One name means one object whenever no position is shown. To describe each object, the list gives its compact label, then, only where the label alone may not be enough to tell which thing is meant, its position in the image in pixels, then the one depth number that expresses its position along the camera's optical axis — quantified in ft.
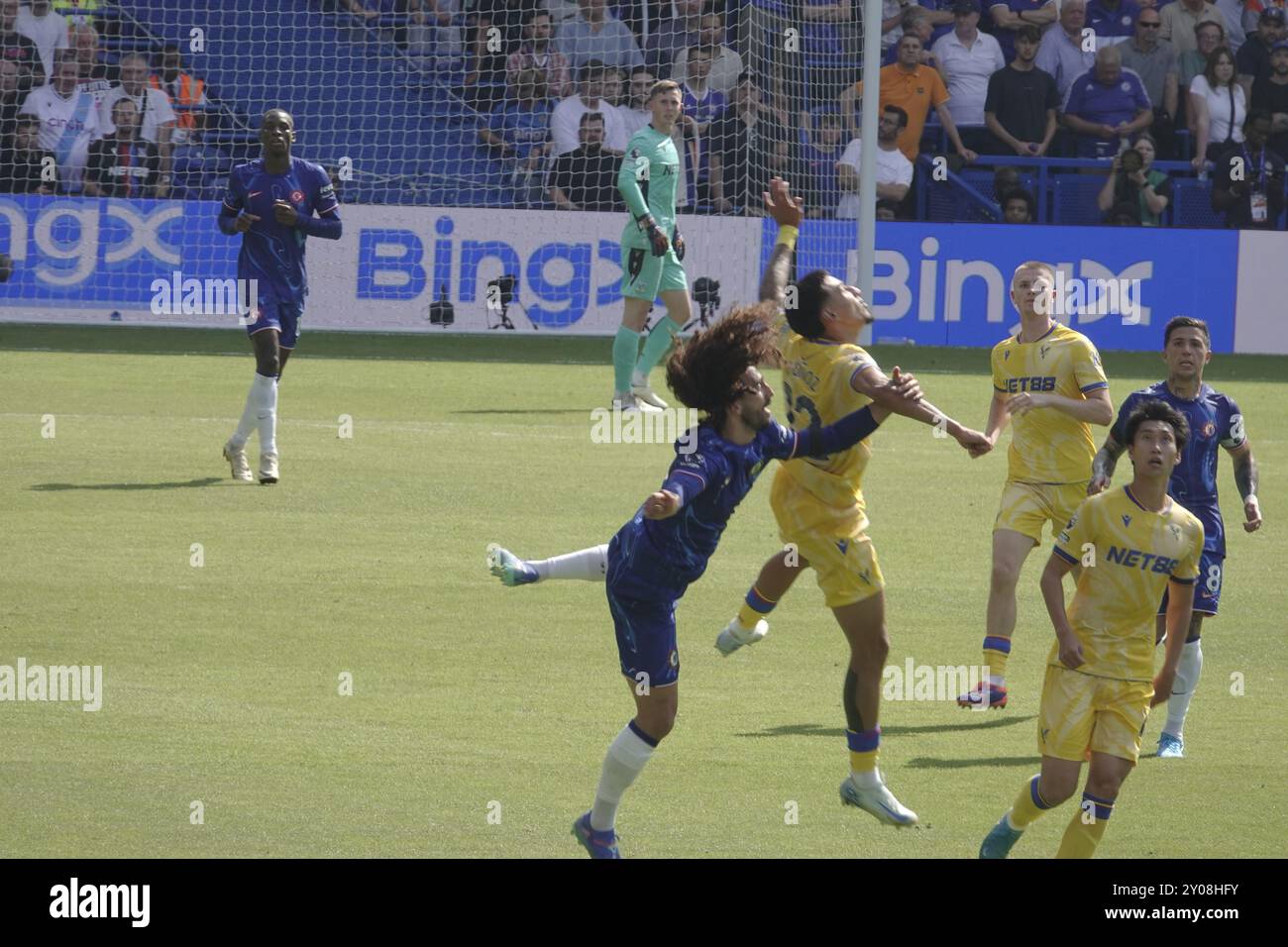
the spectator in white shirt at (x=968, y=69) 82.69
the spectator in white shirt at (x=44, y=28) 75.51
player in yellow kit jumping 22.40
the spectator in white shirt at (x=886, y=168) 76.07
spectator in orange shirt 79.66
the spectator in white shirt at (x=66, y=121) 71.67
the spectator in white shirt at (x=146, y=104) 73.82
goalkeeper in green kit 52.39
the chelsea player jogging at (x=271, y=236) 42.11
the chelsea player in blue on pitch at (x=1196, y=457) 26.18
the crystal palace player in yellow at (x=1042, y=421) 29.07
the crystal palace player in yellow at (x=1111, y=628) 19.92
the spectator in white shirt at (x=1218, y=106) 83.05
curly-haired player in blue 20.06
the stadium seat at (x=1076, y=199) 78.59
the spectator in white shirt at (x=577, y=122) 76.48
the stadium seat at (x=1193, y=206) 78.54
